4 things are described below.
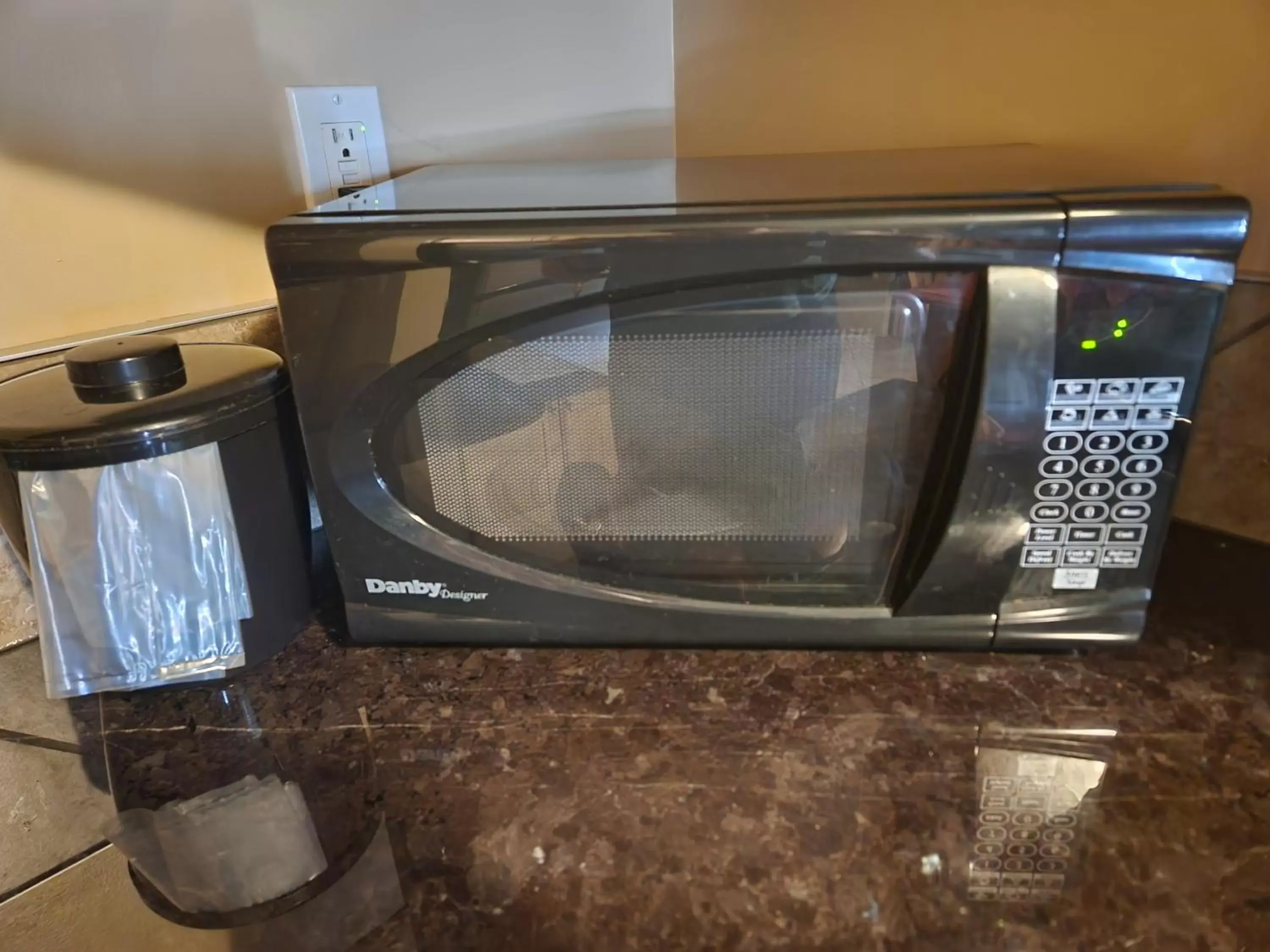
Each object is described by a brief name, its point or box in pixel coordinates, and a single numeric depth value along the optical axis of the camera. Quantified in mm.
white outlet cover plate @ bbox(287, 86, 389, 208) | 790
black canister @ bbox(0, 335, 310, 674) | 545
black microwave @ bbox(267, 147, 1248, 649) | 508
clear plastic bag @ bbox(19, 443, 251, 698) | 561
